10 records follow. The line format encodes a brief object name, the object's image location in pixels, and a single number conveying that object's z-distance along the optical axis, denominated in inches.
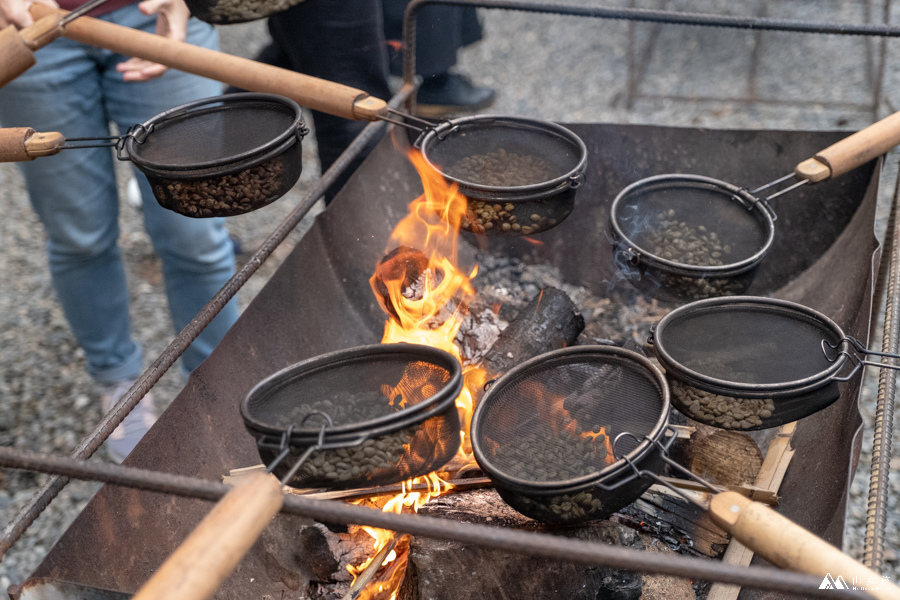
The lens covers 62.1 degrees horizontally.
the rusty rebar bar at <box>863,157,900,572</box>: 49.5
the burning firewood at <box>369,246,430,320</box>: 89.9
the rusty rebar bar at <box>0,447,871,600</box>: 35.7
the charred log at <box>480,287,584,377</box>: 83.6
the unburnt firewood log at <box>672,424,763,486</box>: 72.6
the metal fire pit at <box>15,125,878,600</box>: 63.0
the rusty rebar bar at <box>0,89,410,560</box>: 52.4
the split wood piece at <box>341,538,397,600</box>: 63.4
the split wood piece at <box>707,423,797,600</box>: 64.4
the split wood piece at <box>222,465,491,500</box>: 69.3
